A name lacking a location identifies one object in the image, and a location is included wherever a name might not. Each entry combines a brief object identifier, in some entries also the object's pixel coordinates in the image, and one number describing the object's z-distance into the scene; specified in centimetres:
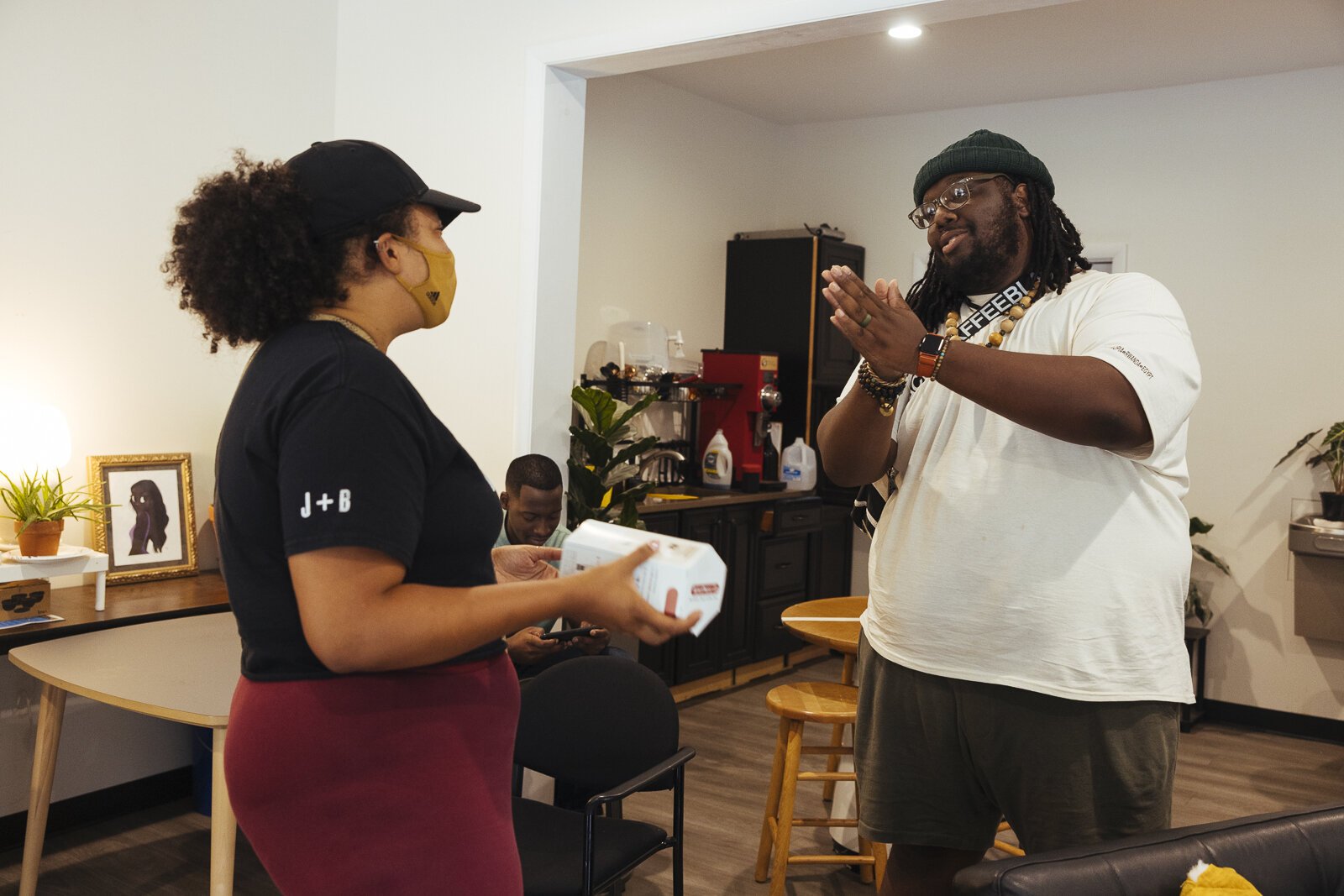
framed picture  334
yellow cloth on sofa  145
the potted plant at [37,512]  289
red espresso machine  561
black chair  233
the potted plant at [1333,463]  480
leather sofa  147
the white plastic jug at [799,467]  584
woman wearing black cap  106
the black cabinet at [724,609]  487
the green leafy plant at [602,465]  378
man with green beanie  155
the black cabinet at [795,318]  596
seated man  293
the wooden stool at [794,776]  304
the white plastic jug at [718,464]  548
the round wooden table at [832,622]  330
